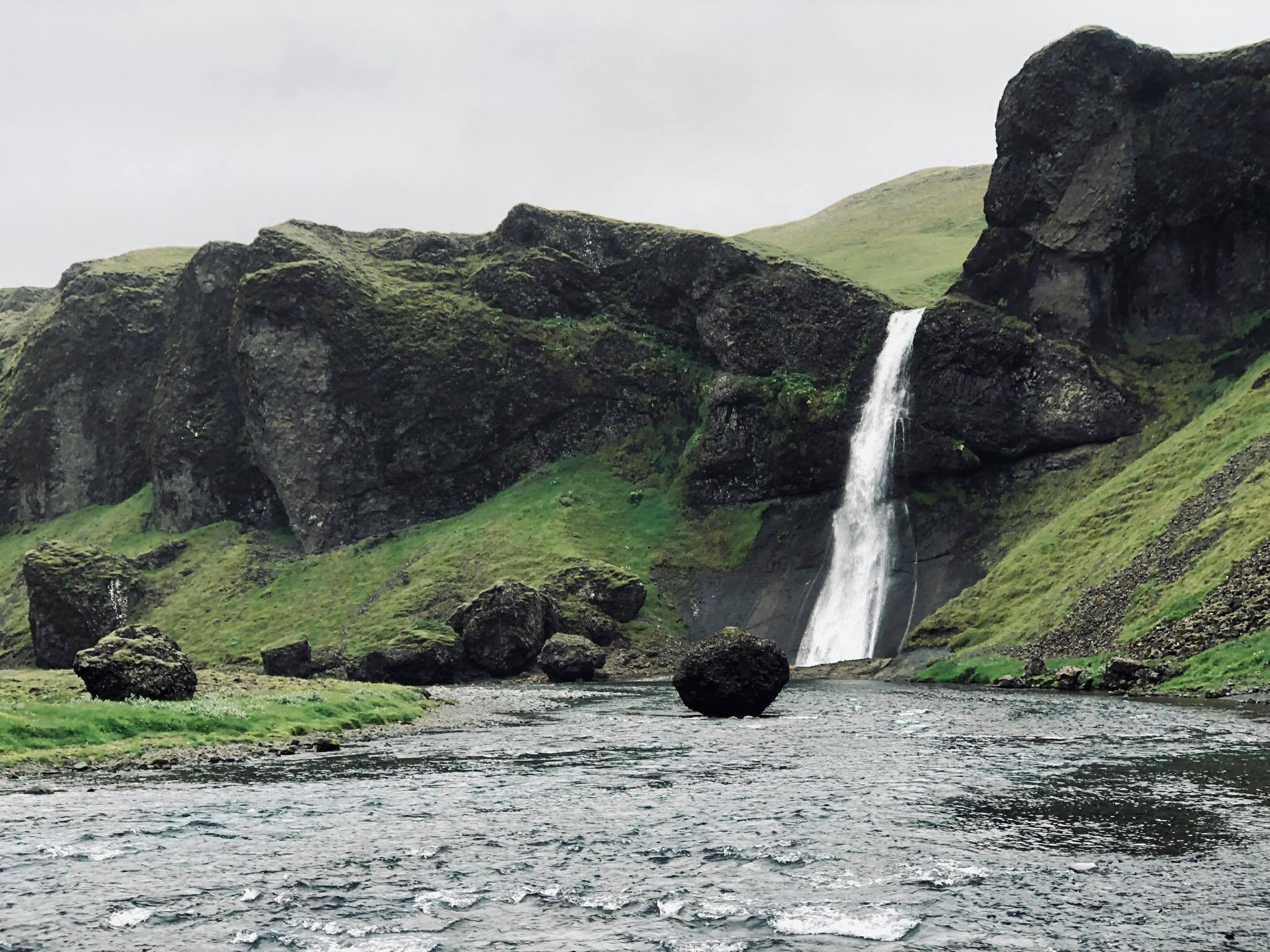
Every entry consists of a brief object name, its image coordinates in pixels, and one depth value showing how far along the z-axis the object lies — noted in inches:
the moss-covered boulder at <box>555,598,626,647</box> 4212.6
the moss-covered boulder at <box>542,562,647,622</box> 4392.2
